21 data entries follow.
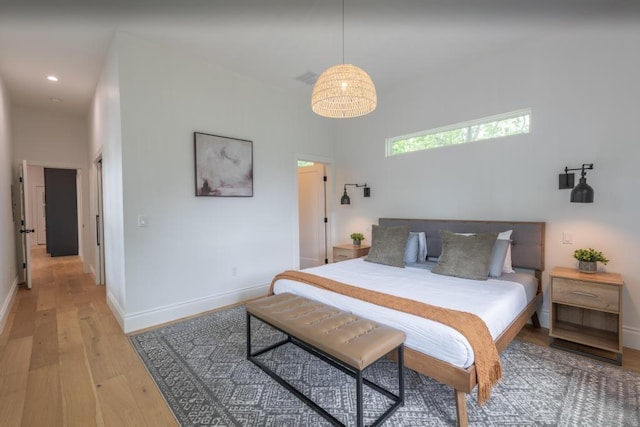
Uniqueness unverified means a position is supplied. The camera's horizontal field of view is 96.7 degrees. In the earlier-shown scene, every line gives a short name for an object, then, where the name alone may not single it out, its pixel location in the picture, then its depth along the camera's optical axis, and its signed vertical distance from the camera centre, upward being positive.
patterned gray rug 1.76 -1.32
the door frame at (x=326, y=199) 4.65 +0.13
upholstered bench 1.61 -0.82
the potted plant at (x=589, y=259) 2.61 -0.51
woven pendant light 2.25 +0.96
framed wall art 3.49 +0.53
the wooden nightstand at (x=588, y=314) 2.35 -1.05
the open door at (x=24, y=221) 4.45 -0.20
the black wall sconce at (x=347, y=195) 4.73 +0.19
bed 1.66 -0.74
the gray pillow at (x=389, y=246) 3.39 -0.50
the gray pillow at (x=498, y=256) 2.83 -0.53
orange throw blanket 1.64 -0.75
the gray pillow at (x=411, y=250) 3.55 -0.56
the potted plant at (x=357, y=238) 4.57 -0.52
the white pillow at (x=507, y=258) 3.01 -0.57
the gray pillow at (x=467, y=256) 2.75 -0.52
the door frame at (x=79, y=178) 5.07 +0.62
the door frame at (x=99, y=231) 4.65 -0.40
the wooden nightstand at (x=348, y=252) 4.34 -0.71
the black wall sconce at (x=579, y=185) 2.62 +0.18
